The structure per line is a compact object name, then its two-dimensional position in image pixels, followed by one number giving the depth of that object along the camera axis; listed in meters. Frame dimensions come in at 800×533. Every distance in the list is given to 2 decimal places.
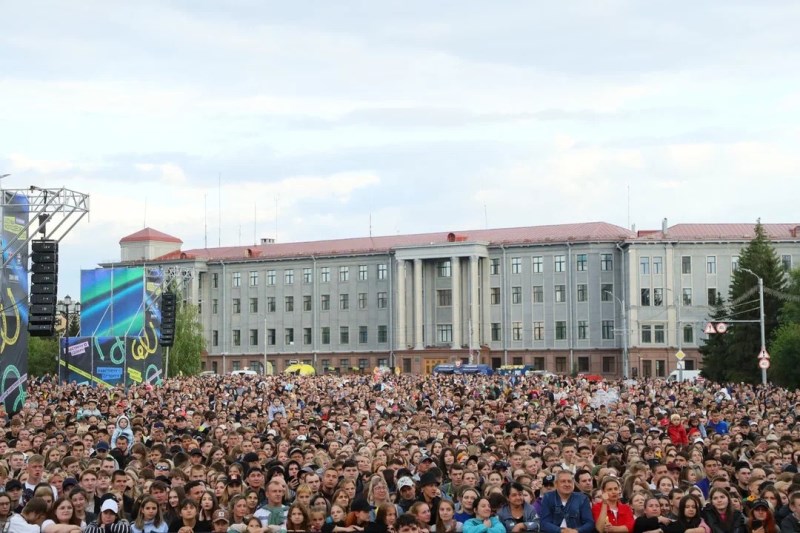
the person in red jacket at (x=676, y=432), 25.07
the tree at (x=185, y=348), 100.00
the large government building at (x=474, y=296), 111.56
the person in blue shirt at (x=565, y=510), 12.85
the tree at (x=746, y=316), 89.19
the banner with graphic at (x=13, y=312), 34.47
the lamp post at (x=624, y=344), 105.81
